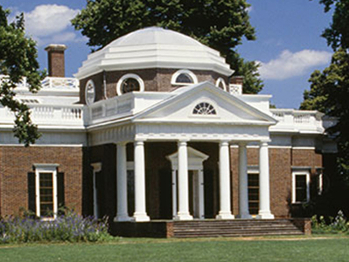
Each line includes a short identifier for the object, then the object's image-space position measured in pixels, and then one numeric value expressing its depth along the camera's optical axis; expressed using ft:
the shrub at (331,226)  130.85
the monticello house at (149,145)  127.95
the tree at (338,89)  85.40
